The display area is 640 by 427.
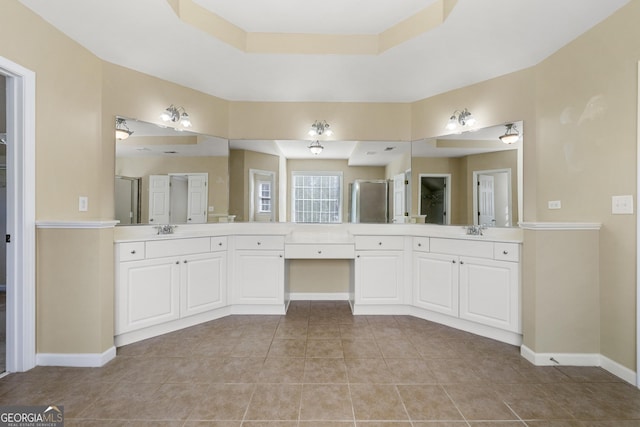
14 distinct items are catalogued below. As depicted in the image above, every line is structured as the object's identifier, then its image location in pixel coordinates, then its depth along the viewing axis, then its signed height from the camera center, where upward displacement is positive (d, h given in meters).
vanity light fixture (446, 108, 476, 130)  3.00 +0.97
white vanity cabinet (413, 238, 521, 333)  2.46 -0.60
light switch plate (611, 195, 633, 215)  1.94 +0.06
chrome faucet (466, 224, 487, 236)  2.74 -0.15
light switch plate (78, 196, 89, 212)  2.38 +0.09
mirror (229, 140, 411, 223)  3.47 +0.43
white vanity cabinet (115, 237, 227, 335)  2.39 -0.58
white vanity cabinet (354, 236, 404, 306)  3.12 -0.60
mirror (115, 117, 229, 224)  2.77 +0.39
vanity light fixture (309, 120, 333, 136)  3.48 +0.99
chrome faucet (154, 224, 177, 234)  2.81 -0.14
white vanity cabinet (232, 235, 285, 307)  3.10 -0.59
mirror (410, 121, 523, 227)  2.77 +0.36
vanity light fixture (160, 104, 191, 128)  2.97 +1.00
